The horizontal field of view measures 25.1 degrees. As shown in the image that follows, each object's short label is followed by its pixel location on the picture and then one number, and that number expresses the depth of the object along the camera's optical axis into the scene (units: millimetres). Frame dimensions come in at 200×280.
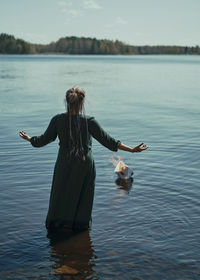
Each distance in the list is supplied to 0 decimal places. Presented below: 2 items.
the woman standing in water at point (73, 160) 6188
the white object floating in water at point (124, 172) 10062
